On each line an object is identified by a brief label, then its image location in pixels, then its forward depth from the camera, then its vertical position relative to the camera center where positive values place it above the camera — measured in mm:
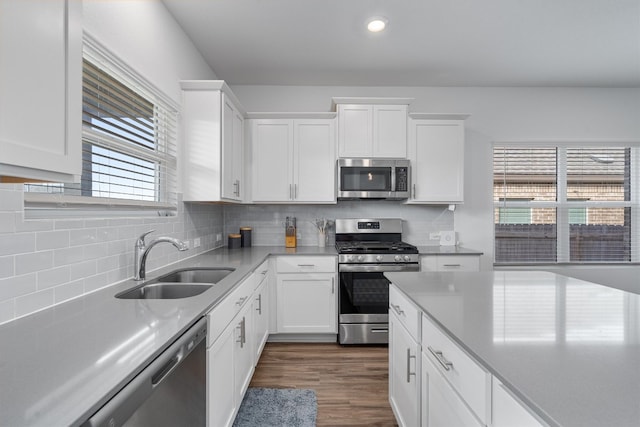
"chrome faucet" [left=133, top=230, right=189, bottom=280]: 1794 -236
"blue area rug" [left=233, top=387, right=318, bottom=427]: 1956 -1236
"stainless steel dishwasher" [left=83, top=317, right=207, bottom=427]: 757 -523
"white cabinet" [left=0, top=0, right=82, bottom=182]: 711 +294
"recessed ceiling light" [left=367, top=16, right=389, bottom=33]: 2426 +1446
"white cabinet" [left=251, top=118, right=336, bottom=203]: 3385 +557
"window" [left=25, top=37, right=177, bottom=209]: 1545 +398
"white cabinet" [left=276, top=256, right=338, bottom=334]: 3125 -769
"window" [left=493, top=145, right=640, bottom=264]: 3812 +145
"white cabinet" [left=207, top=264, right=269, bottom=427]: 1453 -747
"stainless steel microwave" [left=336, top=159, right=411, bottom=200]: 3318 +364
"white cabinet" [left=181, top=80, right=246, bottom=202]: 2609 +567
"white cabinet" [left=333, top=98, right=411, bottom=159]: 3326 +881
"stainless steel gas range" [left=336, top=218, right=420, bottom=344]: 3084 -709
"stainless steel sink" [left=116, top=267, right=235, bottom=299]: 1705 -419
